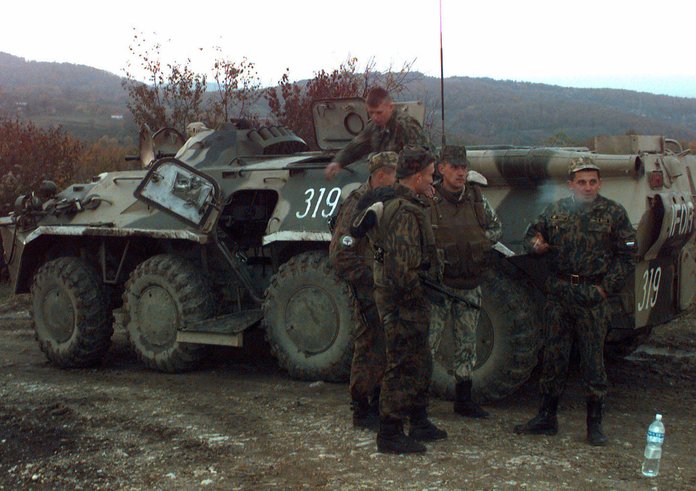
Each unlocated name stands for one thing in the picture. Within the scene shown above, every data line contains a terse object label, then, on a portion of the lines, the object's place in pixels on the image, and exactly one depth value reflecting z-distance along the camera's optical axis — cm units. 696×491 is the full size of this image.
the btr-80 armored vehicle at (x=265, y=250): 682
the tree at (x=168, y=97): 1759
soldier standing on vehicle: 722
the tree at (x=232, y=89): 1811
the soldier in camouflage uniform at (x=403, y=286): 548
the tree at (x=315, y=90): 1734
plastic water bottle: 518
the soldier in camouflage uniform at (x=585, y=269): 570
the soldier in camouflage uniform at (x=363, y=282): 592
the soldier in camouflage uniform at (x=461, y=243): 625
